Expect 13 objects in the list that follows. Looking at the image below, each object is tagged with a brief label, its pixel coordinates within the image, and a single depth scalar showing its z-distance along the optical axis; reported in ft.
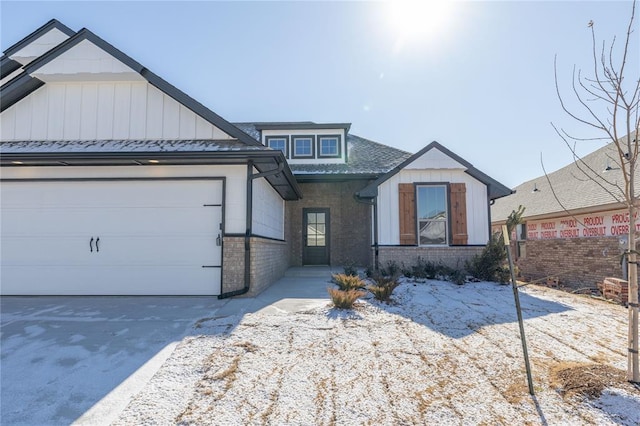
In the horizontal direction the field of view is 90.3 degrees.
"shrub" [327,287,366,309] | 16.71
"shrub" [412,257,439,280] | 27.25
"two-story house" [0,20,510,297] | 20.21
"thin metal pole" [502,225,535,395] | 8.48
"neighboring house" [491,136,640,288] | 27.50
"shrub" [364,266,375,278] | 27.61
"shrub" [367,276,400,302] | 18.48
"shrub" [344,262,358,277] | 26.74
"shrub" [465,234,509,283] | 26.63
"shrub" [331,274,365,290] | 20.67
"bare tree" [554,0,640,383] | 9.10
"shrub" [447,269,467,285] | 25.03
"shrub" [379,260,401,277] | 27.30
